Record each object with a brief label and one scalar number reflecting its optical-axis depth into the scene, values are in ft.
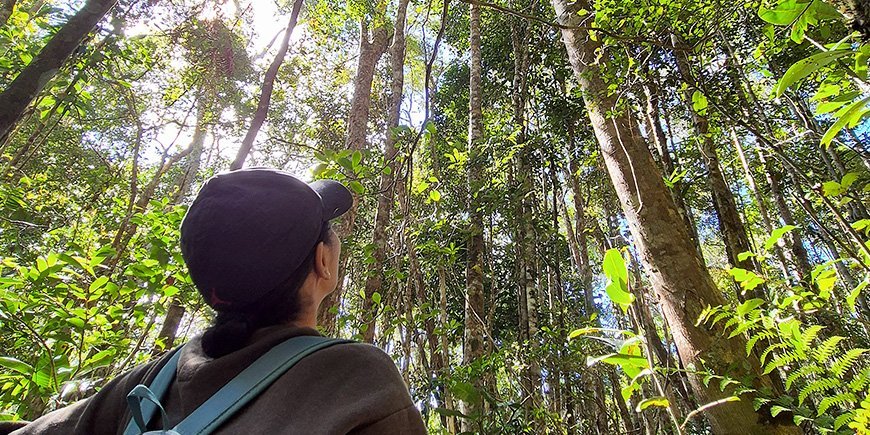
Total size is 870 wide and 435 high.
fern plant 3.46
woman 1.98
